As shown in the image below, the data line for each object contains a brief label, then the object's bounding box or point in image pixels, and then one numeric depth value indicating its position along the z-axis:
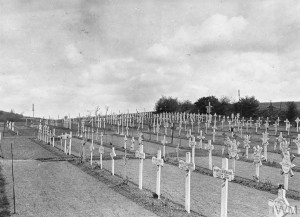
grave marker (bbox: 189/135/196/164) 21.03
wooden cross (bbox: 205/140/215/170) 19.72
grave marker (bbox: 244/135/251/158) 23.44
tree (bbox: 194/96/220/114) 77.07
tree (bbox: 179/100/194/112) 88.01
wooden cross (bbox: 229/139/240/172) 17.39
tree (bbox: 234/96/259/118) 66.94
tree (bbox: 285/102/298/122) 56.03
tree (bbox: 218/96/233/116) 75.82
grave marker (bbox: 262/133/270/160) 23.42
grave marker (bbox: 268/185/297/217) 6.85
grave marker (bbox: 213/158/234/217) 9.24
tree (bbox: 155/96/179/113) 81.62
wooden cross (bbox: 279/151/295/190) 13.39
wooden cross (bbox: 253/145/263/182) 16.02
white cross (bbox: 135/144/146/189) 13.97
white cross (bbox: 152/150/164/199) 12.24
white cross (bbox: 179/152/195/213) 10.65
